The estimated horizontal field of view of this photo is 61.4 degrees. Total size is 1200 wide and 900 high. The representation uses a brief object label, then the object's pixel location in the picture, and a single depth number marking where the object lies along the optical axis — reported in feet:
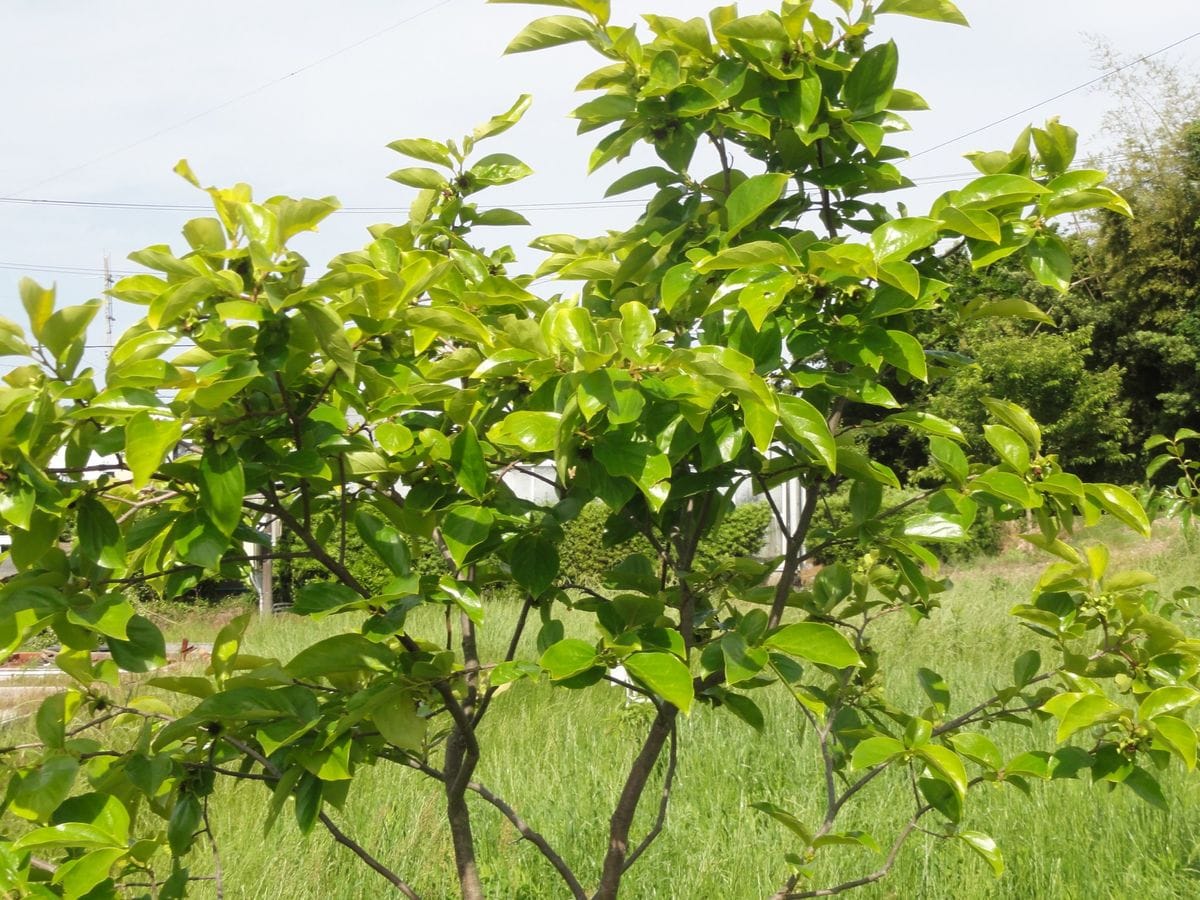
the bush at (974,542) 57.52
